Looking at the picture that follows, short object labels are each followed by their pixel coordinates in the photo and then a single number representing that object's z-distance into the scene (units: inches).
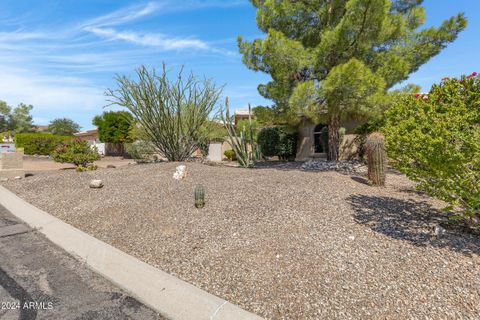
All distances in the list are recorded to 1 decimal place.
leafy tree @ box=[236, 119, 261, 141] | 561.0
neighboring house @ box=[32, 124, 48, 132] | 2361.7
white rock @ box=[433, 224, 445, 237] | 164.7
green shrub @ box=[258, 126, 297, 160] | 650.2
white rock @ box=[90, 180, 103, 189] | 319.3
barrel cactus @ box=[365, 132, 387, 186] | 285.0
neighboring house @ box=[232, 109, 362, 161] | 558.6
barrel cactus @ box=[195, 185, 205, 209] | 230.7
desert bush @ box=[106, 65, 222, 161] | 442.6
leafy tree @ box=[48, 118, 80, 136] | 2252.7
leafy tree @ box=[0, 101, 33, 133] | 2140.7
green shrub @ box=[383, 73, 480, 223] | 147.1
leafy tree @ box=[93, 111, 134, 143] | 1253.7
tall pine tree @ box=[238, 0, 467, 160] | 337.1
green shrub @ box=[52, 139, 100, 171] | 564.7
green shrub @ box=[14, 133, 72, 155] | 1169.4
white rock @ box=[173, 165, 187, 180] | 329.1
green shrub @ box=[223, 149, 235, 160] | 895.1
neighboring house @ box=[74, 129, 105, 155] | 1668.4
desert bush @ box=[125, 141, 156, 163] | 563.2
